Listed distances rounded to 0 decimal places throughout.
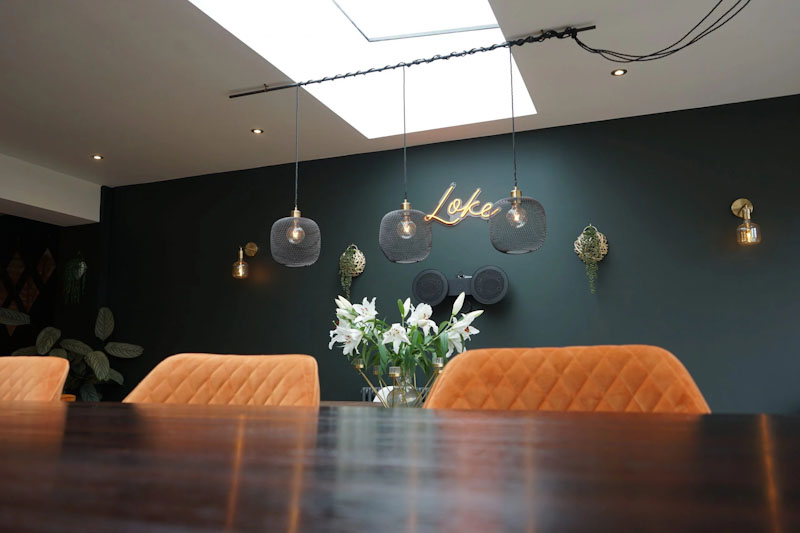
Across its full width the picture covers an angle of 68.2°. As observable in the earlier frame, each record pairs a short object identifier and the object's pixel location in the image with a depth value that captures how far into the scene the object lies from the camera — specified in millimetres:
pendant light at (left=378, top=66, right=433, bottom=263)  3080
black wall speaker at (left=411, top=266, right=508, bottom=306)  4309
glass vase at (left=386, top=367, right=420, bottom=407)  1867
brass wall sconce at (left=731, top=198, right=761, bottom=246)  3713
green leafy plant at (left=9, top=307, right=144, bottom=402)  5227
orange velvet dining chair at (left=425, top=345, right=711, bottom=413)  1123
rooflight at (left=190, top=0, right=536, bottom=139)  3412
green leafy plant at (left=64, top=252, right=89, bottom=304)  5859
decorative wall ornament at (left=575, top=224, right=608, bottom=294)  4070
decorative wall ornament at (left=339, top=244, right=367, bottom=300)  4777
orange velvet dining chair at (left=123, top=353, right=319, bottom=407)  1398
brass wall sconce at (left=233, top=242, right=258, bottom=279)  5125
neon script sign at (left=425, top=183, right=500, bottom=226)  4498
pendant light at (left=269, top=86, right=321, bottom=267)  3193
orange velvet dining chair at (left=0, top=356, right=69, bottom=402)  1683
